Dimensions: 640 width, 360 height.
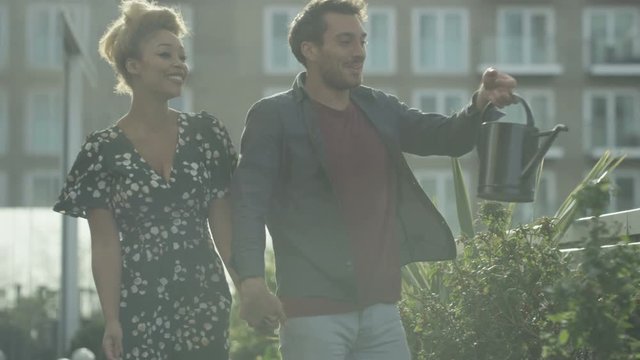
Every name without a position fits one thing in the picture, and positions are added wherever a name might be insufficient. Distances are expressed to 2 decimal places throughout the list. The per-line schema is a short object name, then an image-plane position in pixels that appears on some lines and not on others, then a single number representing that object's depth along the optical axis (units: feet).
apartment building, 145.38
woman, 16.12
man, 15.38
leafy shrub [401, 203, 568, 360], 20.11
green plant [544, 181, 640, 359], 14.94
